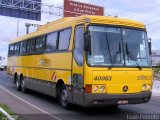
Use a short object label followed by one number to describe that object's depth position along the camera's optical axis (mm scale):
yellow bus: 6659
